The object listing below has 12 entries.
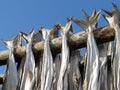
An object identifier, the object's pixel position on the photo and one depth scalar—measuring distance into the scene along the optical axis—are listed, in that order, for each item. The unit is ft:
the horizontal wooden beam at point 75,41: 18.20
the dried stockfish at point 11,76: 18.96
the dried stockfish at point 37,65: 18.83
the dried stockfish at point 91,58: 17.69
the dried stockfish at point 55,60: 18.58
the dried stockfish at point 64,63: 18.04
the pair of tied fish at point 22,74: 18.93
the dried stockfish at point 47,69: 18.29
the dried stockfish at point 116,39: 17.49
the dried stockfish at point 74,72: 18.26
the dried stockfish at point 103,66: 17.88
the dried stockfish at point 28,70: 18.88
